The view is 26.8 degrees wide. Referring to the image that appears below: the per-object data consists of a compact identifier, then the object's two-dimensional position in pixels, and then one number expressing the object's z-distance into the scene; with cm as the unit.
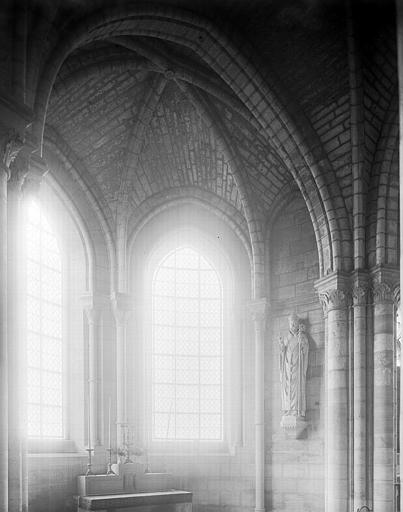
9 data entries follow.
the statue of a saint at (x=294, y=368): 1719
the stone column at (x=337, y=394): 1503
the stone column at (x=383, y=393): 1462
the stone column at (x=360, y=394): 1479
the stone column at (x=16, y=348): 1063
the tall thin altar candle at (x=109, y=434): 1681
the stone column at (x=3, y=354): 1008
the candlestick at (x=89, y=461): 1569
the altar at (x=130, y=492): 1490
